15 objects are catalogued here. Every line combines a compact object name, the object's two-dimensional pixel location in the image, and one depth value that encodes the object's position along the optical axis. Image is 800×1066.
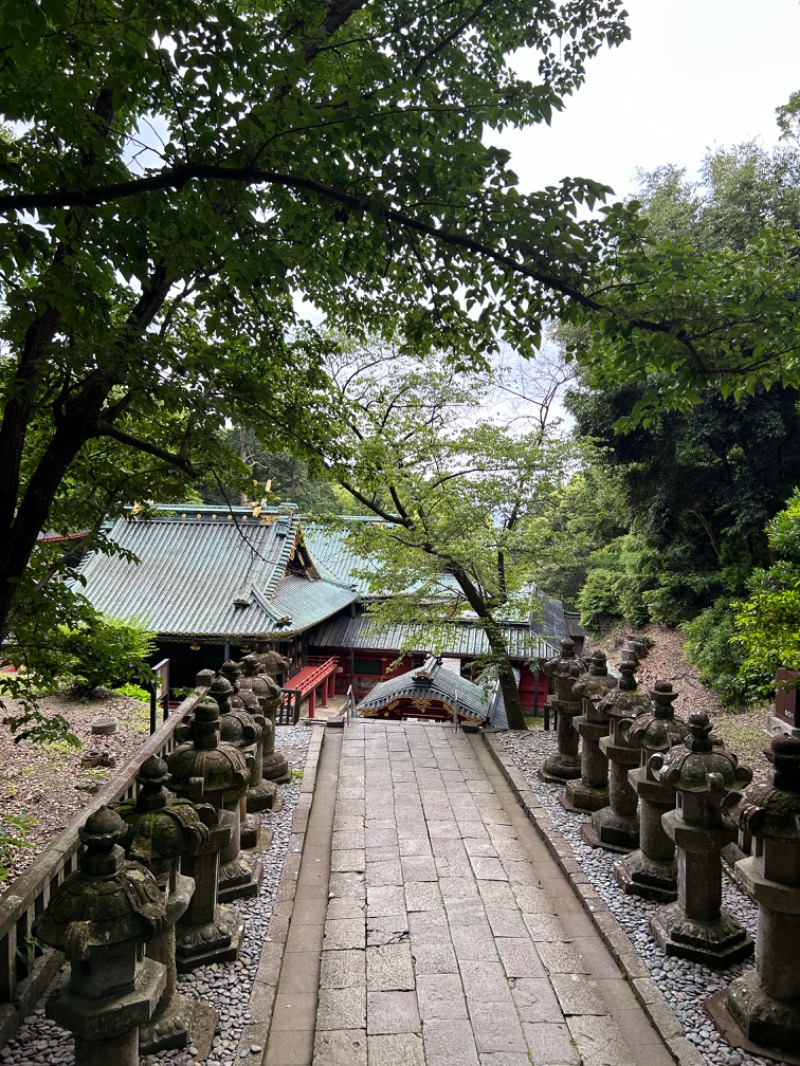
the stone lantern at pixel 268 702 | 6.88
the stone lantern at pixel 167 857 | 3.33
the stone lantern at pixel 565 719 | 7.41
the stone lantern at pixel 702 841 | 4.07
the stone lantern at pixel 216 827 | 4.07
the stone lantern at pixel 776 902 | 3.35
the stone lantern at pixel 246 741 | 5.26
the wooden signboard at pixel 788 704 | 11.16
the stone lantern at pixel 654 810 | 4.84
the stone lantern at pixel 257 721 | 6.14
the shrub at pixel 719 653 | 14.04
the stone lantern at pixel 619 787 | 5.59
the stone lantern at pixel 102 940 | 2.70
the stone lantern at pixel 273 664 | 8.41
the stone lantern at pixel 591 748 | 6.50
